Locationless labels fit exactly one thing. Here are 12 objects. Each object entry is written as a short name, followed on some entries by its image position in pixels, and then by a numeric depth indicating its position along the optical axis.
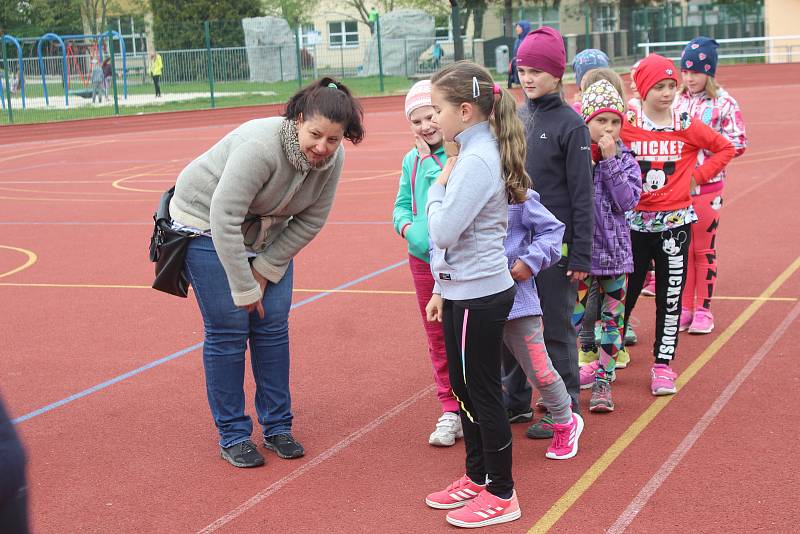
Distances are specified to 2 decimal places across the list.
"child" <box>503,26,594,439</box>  4.75
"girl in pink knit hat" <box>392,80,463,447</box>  4.77
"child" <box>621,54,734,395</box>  5.59
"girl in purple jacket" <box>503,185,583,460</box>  4.39
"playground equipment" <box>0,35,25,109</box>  31.90
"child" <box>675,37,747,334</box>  6.74
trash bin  38.88
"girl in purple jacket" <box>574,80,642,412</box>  5.12
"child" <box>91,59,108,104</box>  34.22
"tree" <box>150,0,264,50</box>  40.44
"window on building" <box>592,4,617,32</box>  45.09
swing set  33.78
